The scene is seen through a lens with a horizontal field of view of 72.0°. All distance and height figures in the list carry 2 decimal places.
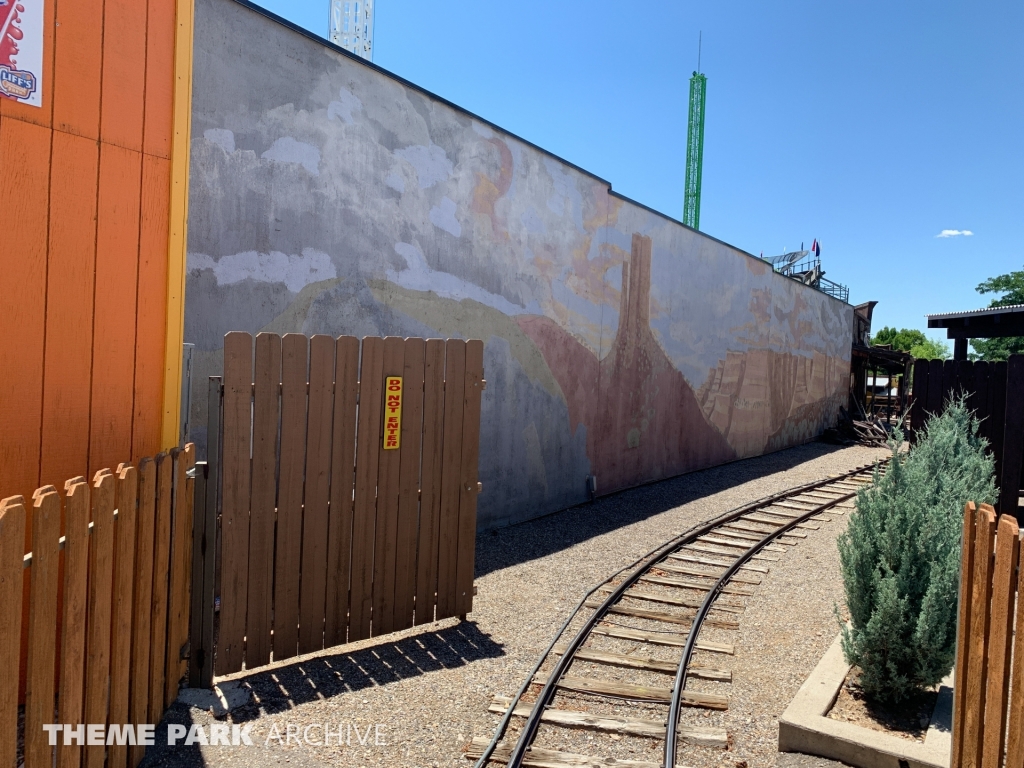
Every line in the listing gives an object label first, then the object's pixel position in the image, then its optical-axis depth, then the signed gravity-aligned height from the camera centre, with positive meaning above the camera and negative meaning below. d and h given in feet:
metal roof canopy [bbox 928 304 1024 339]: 41.96 +4.77
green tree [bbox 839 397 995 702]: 13.92 -3.86
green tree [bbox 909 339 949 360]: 231.30 +15.97
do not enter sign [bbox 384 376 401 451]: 17.81 -1.02
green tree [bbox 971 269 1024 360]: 171.73 +26.59
